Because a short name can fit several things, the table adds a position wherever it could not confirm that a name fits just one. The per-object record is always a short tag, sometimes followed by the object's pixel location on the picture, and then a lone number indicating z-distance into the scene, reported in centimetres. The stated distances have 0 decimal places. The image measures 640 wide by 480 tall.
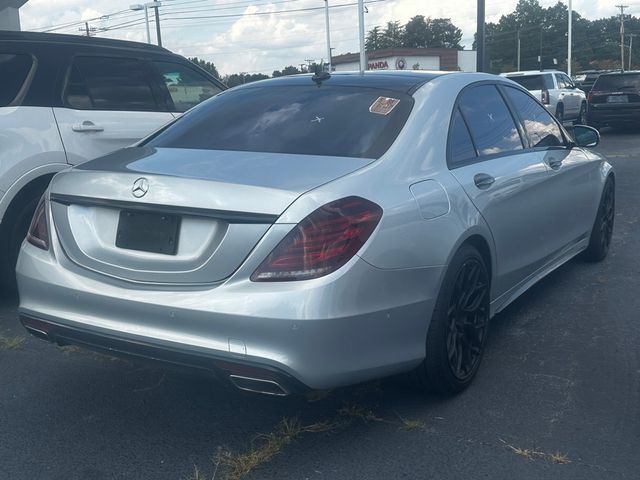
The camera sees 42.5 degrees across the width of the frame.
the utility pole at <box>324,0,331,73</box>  4283
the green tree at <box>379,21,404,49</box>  8669
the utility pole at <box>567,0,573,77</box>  4753
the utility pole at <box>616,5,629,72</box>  8125
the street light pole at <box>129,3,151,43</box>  4291
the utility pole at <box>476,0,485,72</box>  1738
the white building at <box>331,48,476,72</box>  4638
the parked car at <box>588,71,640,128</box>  2014
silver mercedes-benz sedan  317
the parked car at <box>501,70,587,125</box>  2217
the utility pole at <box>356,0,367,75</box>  3256
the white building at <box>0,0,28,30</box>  2133
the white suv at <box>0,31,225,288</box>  549
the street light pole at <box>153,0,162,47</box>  4561
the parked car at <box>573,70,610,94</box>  3401
